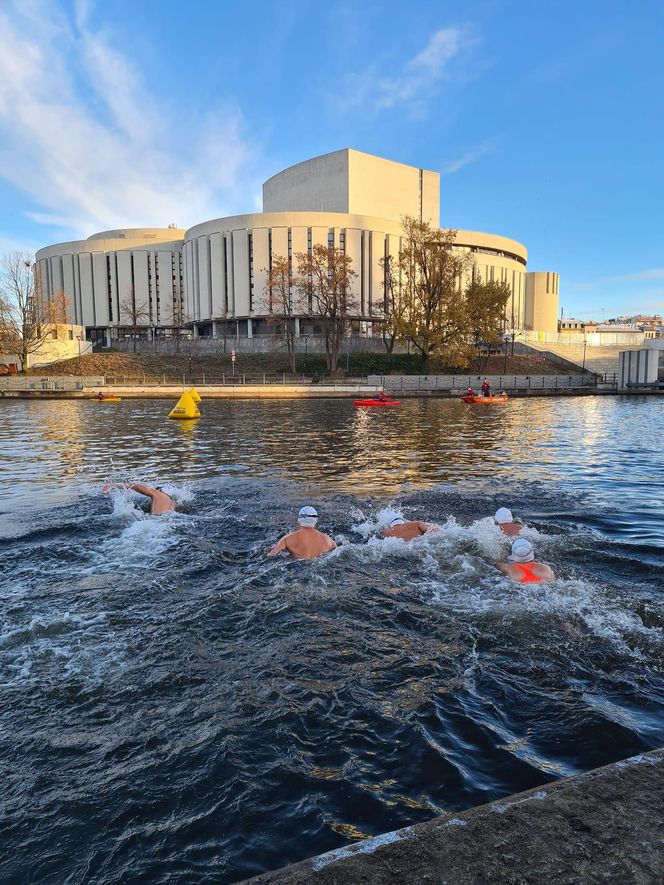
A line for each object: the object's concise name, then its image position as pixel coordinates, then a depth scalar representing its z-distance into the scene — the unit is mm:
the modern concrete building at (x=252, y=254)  91000
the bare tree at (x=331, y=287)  68438
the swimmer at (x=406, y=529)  9023
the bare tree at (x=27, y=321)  67625
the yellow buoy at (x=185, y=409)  31797
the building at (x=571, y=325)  175438
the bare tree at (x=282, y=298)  75312
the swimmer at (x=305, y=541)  8359
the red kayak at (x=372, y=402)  42500
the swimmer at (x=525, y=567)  7225
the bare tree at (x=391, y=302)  64250
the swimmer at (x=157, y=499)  10680
